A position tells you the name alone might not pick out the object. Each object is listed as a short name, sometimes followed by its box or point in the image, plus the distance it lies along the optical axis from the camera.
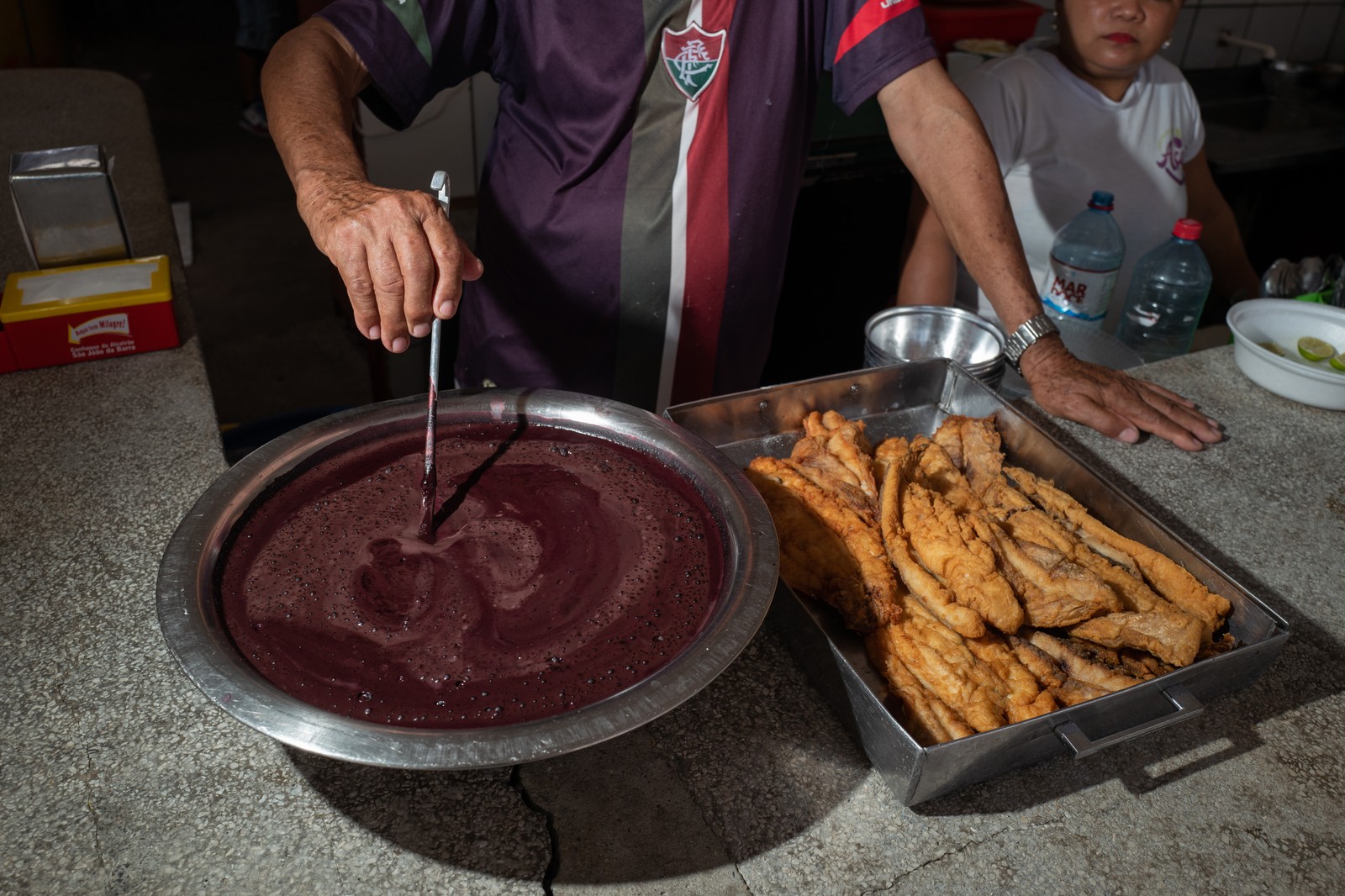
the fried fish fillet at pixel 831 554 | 1.18
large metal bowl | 0.82
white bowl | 1.87
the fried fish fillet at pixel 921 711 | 1.05
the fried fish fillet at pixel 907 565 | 1.15
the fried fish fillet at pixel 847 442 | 1.39
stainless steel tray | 1.01
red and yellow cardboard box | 1.78
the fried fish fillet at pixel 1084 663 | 1.13
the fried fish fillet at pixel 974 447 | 1.47
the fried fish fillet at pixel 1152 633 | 1.15
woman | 2.60
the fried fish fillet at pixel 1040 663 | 1.14
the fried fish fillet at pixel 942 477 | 1.39
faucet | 4.90
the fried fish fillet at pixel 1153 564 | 1.24
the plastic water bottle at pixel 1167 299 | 2.62
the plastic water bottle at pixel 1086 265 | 2.46
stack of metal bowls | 2.02
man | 1.74
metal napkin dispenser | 1.86
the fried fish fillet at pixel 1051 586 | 1.18
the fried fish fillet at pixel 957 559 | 1.16
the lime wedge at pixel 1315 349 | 2.00
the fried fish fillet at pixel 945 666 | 1.07
